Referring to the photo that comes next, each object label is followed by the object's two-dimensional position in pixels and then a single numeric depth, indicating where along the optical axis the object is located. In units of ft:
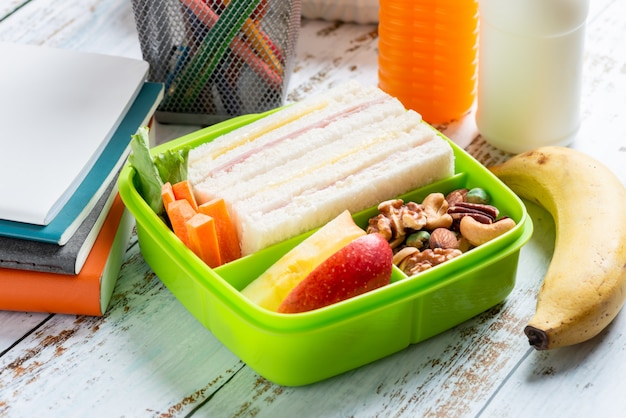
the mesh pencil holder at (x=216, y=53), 2.90
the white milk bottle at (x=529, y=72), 2.73
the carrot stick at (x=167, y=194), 2.56
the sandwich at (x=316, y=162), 2.59
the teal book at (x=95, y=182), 2.56
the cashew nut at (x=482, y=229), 2.52
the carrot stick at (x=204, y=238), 2.49
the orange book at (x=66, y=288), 2.58
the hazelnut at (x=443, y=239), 2.53
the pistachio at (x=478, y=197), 2.61
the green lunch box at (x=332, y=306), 2.38
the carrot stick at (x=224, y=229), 2.55
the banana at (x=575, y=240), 2.44
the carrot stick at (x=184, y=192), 2.58
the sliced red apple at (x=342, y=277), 2.40
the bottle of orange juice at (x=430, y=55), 2.89
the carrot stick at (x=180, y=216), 2.53
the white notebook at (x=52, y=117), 2.62
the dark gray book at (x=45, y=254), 2.55
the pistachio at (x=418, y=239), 2.56
